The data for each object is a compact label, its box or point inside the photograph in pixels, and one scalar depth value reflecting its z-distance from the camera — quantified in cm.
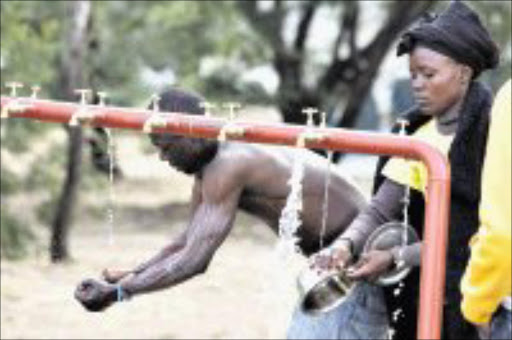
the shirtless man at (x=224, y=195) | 683
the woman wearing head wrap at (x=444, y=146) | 568
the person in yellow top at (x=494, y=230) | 432
